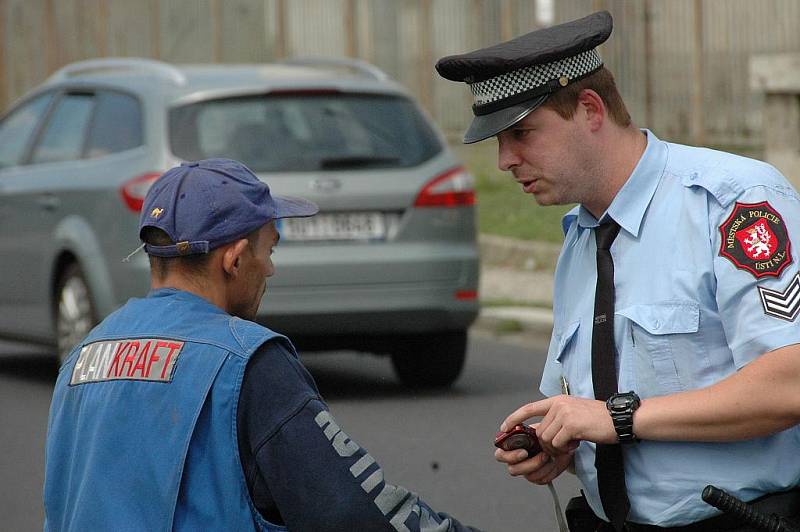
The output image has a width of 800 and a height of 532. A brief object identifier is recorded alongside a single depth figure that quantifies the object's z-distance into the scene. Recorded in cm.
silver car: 1681
